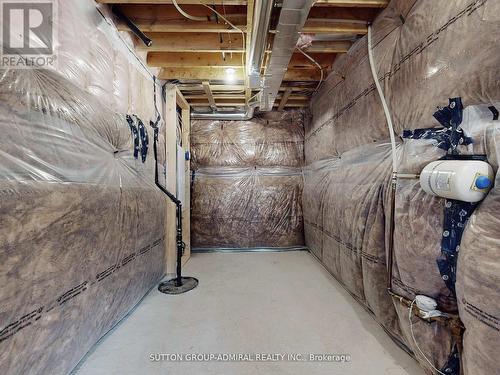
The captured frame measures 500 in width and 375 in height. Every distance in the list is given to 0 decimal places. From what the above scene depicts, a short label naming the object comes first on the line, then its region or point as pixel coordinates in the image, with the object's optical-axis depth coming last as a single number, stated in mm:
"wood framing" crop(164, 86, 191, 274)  2922
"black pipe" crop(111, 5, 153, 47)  1920
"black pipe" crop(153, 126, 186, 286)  2627
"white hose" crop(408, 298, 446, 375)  1296
